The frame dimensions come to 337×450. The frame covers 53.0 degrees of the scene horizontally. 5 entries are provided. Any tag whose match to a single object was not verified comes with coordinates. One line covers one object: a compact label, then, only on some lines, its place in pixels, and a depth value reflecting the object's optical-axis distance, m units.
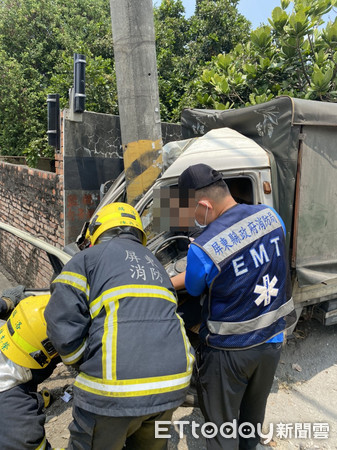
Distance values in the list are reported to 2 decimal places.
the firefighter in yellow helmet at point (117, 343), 1.51
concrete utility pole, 3.46
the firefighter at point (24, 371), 1.84
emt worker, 1.76
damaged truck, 2.56
